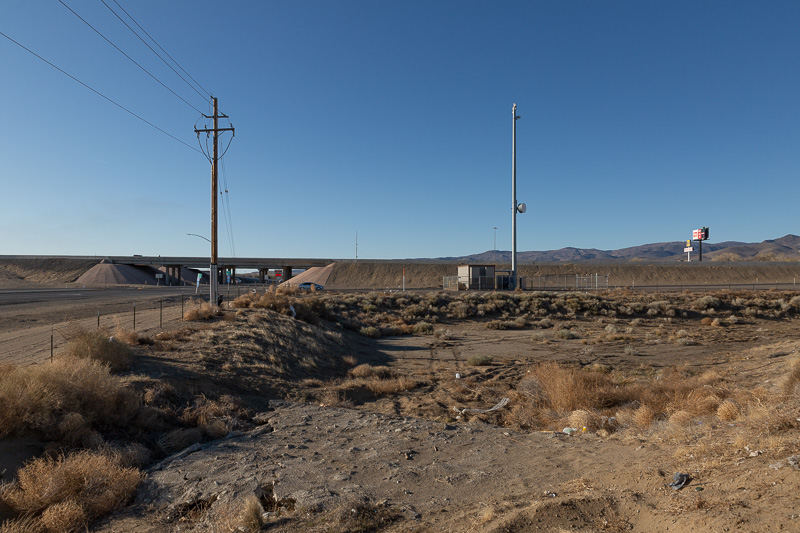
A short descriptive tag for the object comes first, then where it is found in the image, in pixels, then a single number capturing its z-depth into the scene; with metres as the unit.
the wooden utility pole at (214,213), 22.34
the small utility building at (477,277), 54.41
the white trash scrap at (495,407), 12.34
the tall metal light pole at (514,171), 46.16
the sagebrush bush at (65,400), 7.77
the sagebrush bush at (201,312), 20.33
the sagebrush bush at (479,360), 19.23
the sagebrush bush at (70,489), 6.01
